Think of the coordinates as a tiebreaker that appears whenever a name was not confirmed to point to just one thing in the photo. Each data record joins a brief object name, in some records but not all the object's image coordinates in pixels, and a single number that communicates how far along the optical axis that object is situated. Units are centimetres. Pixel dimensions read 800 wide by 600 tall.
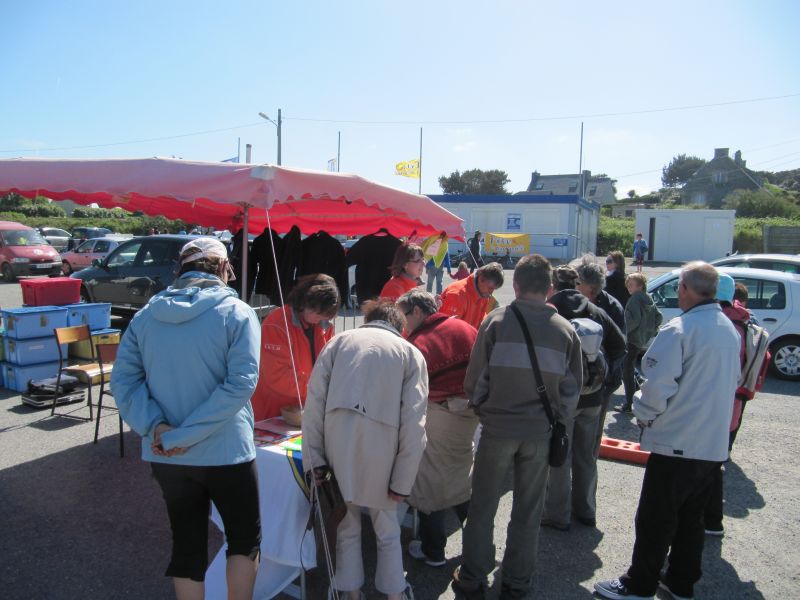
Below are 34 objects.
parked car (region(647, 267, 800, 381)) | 779
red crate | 702
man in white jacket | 276
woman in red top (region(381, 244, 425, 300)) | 519
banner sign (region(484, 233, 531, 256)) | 2688
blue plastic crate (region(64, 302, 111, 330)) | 681
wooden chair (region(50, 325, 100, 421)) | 548
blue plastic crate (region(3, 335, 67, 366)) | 639
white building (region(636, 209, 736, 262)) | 2955
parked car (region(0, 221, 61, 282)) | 1808
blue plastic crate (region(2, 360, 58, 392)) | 644
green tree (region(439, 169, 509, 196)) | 6862
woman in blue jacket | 225
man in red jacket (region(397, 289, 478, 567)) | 323
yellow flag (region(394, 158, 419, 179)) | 2494
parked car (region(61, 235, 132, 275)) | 1812
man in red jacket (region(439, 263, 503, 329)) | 495
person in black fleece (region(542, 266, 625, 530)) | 355
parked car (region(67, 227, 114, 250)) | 2550
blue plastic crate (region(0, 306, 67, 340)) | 630
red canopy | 354
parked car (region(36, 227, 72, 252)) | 2708
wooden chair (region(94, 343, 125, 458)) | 516
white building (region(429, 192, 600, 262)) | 2872
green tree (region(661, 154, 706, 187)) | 8825
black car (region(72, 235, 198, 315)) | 1038
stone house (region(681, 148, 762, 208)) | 6450
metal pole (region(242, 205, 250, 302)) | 460
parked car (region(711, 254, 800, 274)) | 912
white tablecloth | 279
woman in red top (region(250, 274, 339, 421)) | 326
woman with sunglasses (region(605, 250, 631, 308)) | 663
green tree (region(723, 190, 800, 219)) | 4688
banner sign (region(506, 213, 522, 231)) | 2967
